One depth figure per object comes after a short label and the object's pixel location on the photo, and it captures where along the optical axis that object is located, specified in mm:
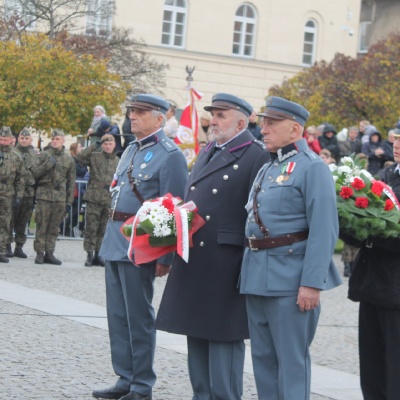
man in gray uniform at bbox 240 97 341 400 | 6613
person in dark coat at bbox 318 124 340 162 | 24797
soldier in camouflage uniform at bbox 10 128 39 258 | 18016
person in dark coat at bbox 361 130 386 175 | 23906
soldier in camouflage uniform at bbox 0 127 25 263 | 17516
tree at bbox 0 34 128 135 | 27164
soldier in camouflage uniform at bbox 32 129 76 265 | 17609
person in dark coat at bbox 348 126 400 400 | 7387
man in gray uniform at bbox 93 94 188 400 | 8117
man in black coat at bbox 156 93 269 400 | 7281
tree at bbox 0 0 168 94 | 32062
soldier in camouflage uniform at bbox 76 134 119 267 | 17578
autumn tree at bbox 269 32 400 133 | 37375
